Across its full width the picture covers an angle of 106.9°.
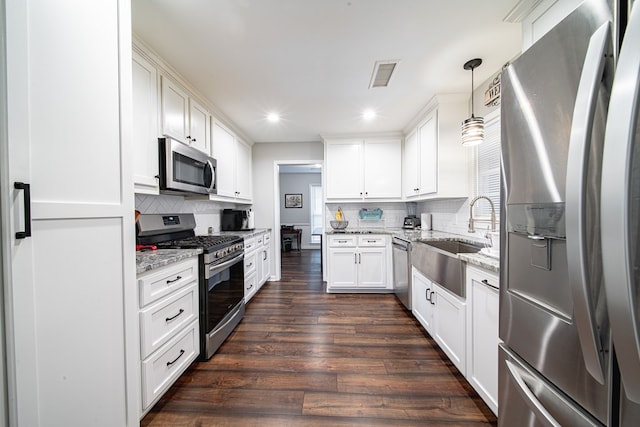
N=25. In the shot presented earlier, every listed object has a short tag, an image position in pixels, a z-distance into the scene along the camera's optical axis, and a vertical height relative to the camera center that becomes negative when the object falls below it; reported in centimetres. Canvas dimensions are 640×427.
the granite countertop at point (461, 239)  133 -29
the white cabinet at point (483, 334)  131 -73
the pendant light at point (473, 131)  190 +65
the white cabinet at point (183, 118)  197 +91
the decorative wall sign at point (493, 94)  211 +107
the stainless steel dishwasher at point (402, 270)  274 -73
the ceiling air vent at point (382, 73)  200 +126
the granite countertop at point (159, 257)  133 -28
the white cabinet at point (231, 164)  292 +69
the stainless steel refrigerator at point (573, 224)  48 -4
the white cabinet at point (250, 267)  297 -72
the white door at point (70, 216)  70 +0
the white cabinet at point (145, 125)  166 +66
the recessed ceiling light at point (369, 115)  297 +126
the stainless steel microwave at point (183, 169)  189 +41
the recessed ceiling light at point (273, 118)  302 +125
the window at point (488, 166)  225 +46
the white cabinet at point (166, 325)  134 -72
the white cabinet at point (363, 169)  377 +70
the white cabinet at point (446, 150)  262 +71
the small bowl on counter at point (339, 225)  391 -21
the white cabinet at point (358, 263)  341 -74
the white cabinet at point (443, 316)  165 -87
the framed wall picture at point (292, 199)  783 +45
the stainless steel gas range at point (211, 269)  189 -49
